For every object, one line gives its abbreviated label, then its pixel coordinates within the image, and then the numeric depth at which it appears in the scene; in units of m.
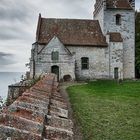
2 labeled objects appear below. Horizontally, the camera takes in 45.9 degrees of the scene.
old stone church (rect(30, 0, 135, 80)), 20.15
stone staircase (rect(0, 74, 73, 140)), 1.36
